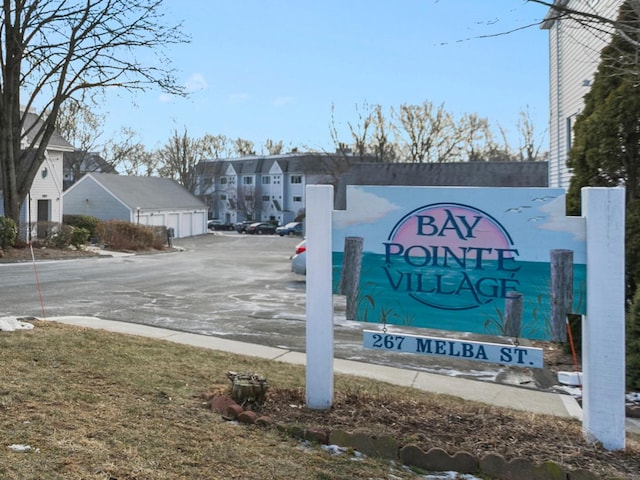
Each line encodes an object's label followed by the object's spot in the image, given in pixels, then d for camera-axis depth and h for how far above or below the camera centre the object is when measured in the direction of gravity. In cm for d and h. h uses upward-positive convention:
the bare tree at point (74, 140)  5938 +904
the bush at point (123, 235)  3188 -73
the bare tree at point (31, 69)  2320 +652
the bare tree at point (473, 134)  5553 +882
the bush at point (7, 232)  2336 -40
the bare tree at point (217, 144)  9444 +1301
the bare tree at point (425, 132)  5372 +847
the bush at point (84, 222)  3812 +2
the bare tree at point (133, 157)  6831 +834
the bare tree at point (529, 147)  6178 +825
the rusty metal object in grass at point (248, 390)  488 -145
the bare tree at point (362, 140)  5359 +781
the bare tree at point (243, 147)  9781 +1290
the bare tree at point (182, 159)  7225 +814
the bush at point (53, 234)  2697 -56
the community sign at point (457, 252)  454 -25
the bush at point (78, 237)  2785 -72
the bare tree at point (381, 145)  5381 +741
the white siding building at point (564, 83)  1505 +402
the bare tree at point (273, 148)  9719 +1275
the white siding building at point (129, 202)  4659 +176
